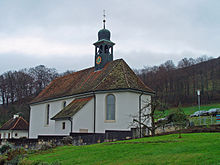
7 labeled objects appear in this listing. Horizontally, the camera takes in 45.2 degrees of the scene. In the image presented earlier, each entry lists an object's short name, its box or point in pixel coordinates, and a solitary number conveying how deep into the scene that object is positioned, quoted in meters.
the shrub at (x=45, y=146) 18.69
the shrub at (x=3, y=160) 14.48
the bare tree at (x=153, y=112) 20.72
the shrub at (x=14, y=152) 15.61
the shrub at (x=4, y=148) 19.66
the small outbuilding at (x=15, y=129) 42.56
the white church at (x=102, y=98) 25.45
